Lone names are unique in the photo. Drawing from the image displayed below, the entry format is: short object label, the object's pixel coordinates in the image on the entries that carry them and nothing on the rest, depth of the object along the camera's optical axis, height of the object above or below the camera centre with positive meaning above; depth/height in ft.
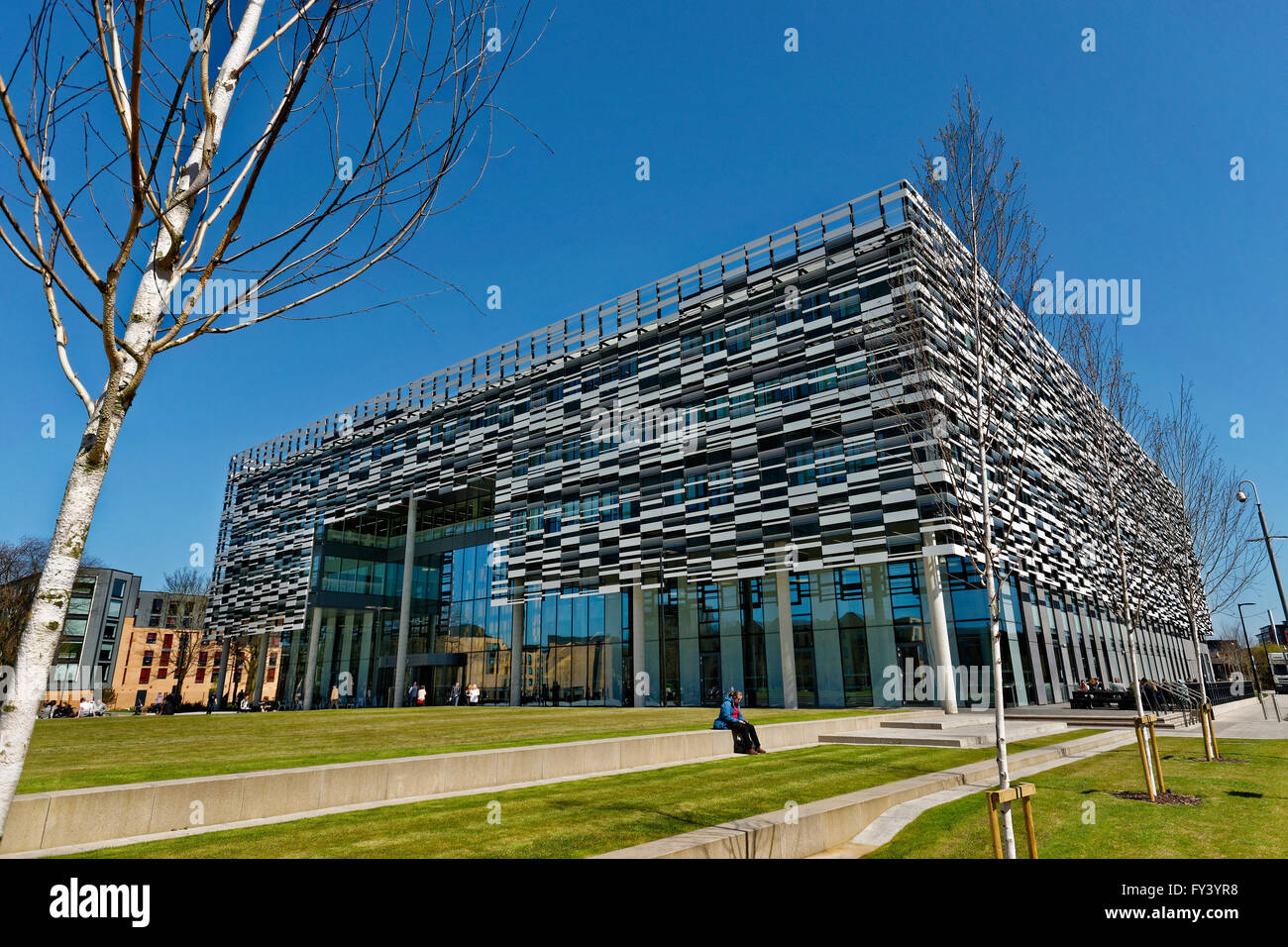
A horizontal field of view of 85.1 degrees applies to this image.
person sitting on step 53.78 -5.51
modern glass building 108.78 +21.96
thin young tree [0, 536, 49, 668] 141.79 +15.29
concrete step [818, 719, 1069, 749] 59.06 -7.53
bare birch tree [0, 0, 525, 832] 9.11 +6.39
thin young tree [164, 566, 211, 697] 221.66 +17.45
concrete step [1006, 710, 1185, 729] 76.18 -7.92
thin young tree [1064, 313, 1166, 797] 52.85 +15.01
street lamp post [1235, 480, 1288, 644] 74.84 +8.31
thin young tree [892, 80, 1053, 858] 31.96 +15.50
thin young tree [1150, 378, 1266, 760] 63.10 +9.41
